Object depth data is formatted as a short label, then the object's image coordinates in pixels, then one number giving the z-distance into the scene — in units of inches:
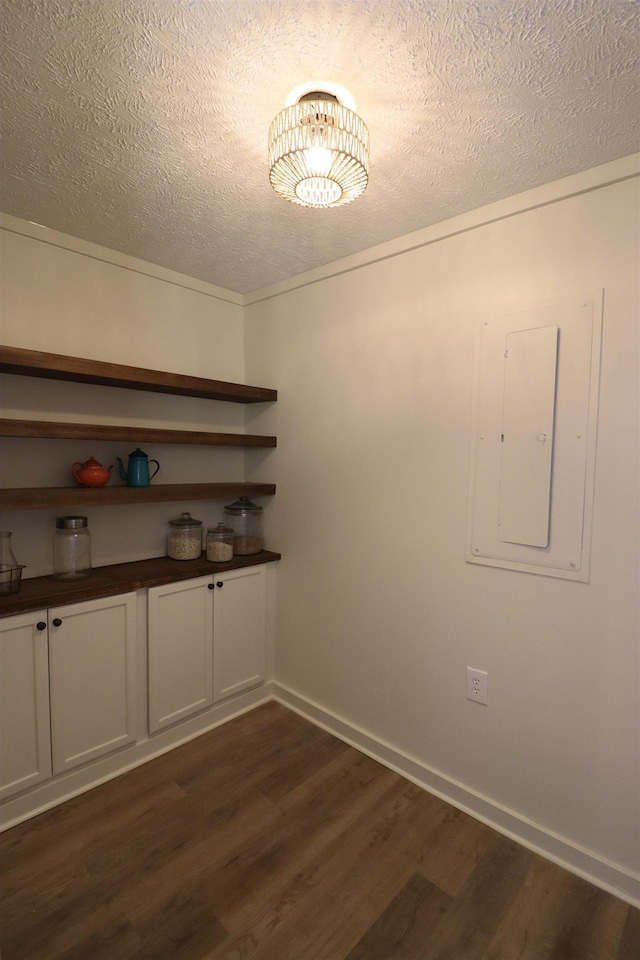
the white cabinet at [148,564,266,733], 88.9
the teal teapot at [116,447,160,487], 90.0
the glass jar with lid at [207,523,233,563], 99.8
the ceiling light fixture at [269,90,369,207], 46.8
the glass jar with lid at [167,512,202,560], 98.8
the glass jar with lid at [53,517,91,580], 82.6
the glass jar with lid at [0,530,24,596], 73.7
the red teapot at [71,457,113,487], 82.3
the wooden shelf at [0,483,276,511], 71.9
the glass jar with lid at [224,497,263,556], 107.0
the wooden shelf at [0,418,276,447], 71.6
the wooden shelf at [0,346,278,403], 71.2
